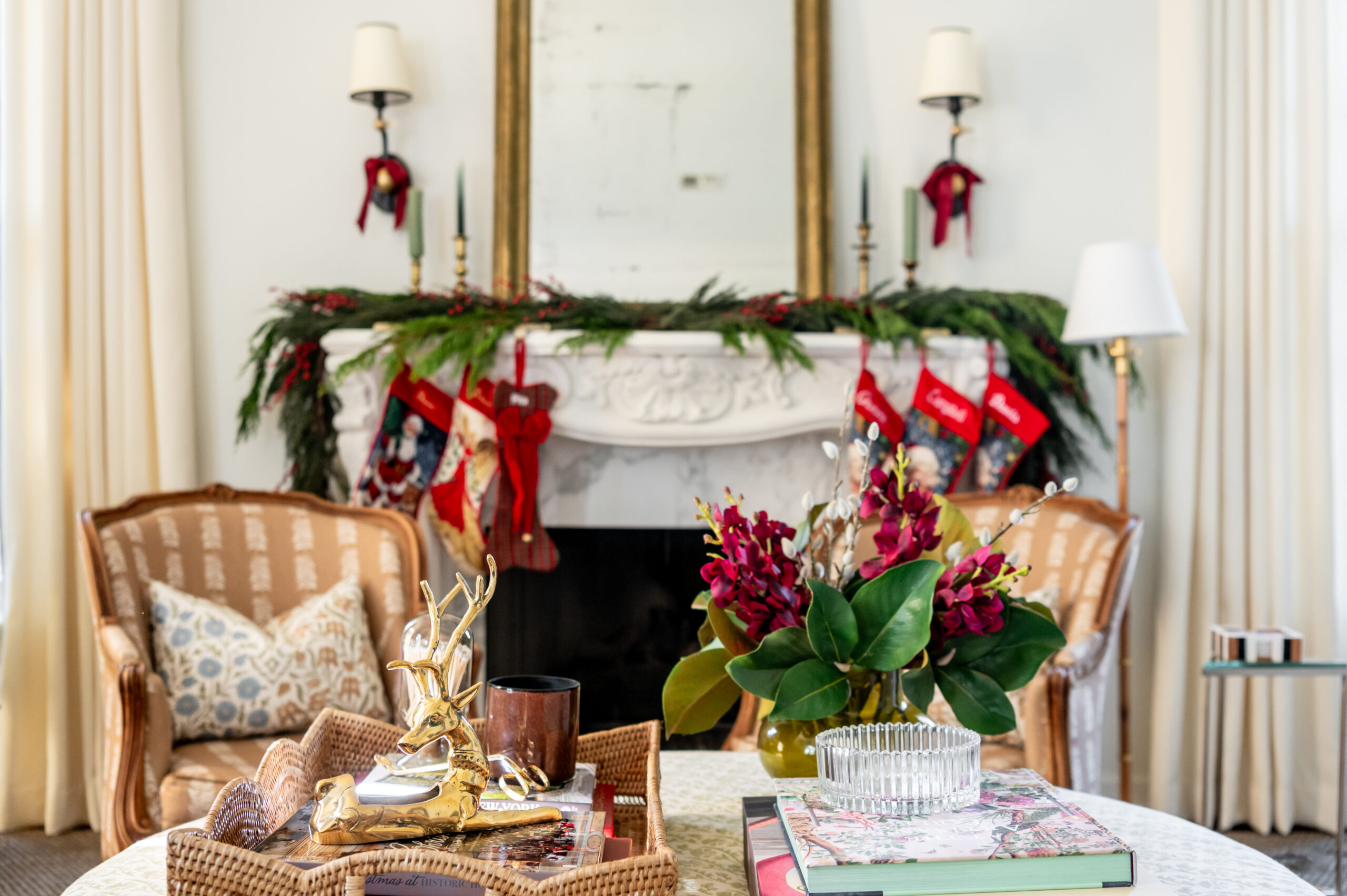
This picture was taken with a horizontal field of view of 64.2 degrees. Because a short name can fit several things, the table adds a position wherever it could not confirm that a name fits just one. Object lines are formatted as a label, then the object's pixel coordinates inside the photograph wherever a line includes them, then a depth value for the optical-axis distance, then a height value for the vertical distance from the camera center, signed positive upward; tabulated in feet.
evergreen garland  8.34 +0.79
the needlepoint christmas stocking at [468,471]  8.40 -0.34
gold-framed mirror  9.33 +2.24
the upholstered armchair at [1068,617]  6.46 -1.33
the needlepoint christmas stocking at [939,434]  8.61 -0.05
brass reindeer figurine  3.00 -1.05
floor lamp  8.13 +1.00
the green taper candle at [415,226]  8.84 +1.67
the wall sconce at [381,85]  8.93 +2.87
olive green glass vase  3.60 -0.99
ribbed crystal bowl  3.13 -1.03
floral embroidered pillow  6.68 -1.52
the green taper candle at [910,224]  9.05 +1.72
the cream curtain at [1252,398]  9.02 +0.25
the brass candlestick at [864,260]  9.24 +1.45
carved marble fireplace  8.63 -0.32
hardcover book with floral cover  2.76 -1.12
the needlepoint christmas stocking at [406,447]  8.45 -0.15
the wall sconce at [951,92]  9.18 +2.87
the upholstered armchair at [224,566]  6.20 -0.96
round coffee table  3.43 -1.48
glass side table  6.89 -2.27
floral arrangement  3.35 -0.61
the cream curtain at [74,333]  8.51 +0.79
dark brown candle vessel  3.69 -1.03
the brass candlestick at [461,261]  8.93 +1.41
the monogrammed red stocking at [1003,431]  8.62 -0.03
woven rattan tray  2.63 -1.10
